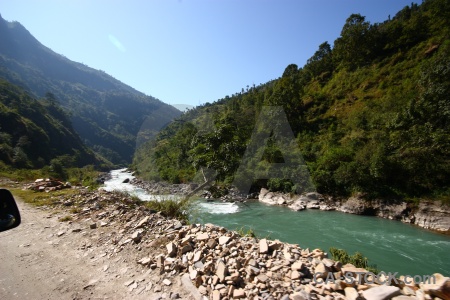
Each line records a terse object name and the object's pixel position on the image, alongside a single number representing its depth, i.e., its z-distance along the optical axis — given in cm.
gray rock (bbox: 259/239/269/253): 440
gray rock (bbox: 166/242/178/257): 468
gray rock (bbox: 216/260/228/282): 379
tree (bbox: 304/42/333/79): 5178
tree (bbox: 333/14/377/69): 4191
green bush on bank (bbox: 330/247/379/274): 685
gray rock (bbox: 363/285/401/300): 306
